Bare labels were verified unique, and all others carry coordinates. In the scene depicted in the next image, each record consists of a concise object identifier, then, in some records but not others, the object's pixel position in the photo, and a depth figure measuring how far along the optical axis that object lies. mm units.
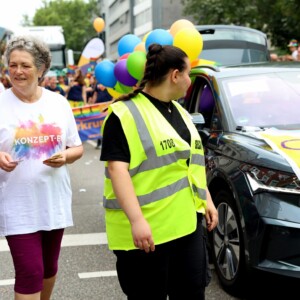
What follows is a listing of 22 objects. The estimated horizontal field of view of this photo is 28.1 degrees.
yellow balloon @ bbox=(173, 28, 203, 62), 6062
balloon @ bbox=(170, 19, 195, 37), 6598
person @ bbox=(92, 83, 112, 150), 14648
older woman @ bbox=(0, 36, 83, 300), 3082
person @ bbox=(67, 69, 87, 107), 15953
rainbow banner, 13773
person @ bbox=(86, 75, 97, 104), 15519
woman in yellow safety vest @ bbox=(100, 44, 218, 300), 2752
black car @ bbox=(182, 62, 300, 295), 3717
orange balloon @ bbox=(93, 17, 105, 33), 21875
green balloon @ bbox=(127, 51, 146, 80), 5672
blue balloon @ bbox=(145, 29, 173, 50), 6039
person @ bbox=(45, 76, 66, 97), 15844
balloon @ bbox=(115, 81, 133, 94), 6423
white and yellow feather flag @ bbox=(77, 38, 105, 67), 19922
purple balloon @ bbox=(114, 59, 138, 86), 6152
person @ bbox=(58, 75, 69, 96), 24873
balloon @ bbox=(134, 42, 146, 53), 6497
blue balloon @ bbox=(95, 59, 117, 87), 6777
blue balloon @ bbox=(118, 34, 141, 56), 7160
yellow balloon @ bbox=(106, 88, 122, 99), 7133
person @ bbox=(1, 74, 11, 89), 10321
